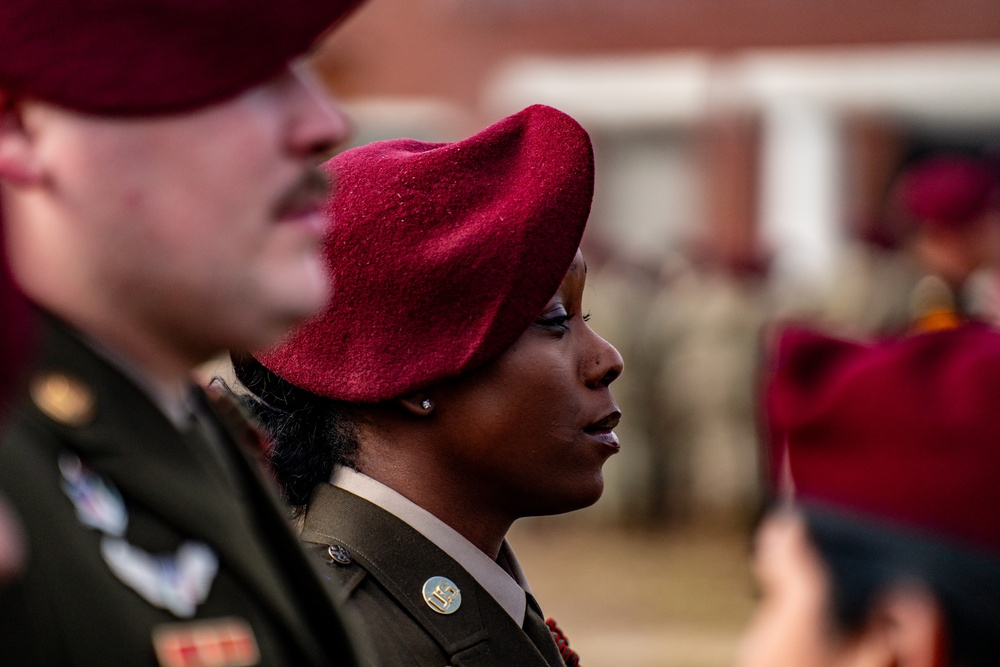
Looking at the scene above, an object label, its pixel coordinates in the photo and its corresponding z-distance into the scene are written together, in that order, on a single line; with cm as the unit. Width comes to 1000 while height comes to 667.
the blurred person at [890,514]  361
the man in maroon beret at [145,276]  223
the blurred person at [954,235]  1645
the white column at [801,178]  3806
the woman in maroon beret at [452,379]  416
